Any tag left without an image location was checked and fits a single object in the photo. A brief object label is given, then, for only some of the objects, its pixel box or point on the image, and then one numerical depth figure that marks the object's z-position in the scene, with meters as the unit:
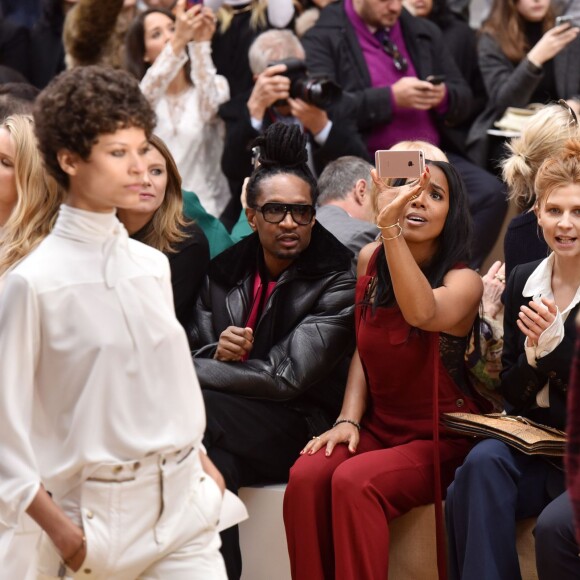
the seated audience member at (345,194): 9.54
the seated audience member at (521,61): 12.02
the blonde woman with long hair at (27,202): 6.91
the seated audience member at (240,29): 12.90
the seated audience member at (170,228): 8.37
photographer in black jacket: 11.13
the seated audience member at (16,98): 9.42
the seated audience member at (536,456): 6.96
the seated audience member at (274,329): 7.96
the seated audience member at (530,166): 8.49
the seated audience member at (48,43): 14.14
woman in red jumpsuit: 7.28
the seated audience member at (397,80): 11.62
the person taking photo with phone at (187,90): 11.60
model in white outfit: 4.81
